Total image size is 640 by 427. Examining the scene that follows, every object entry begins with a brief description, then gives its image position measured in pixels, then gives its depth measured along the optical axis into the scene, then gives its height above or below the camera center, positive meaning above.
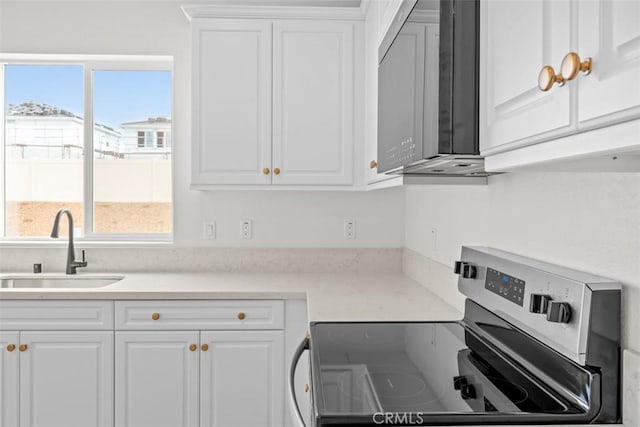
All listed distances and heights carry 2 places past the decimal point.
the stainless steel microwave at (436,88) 1.04 +0.27
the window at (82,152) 3.03 +0.30
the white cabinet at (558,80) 0.60 +0.18
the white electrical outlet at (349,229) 2.99 -0.13
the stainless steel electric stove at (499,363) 1.00 -0.39
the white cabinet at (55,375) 2.33 -0.77
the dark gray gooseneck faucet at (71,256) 2.79 -0.28
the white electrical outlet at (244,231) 2.96 -0.15
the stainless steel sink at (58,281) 2.80 -0.42
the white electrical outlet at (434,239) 2.36 -0.15
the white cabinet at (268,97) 2.59 +0.55
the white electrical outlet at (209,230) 2.94 -0.14
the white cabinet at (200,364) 2.34 -0.72
